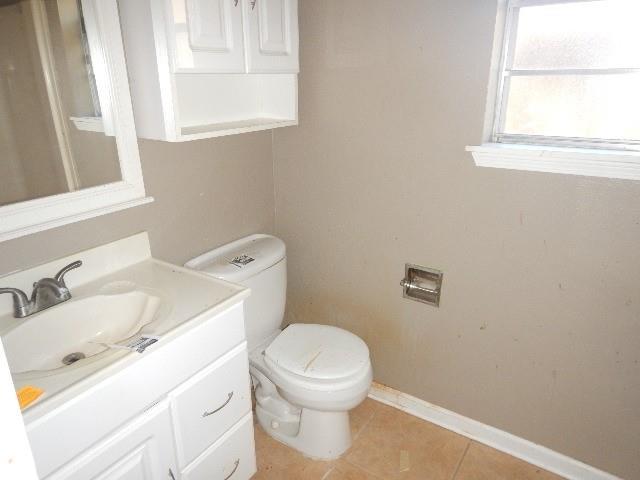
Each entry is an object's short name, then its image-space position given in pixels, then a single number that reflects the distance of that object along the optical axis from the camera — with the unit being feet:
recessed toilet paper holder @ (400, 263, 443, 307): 5.74
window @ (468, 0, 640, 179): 4.31
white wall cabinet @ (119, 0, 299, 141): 4.04
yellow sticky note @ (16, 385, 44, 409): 2.80
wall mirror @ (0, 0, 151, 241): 3.65
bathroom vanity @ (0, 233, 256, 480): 3.09
